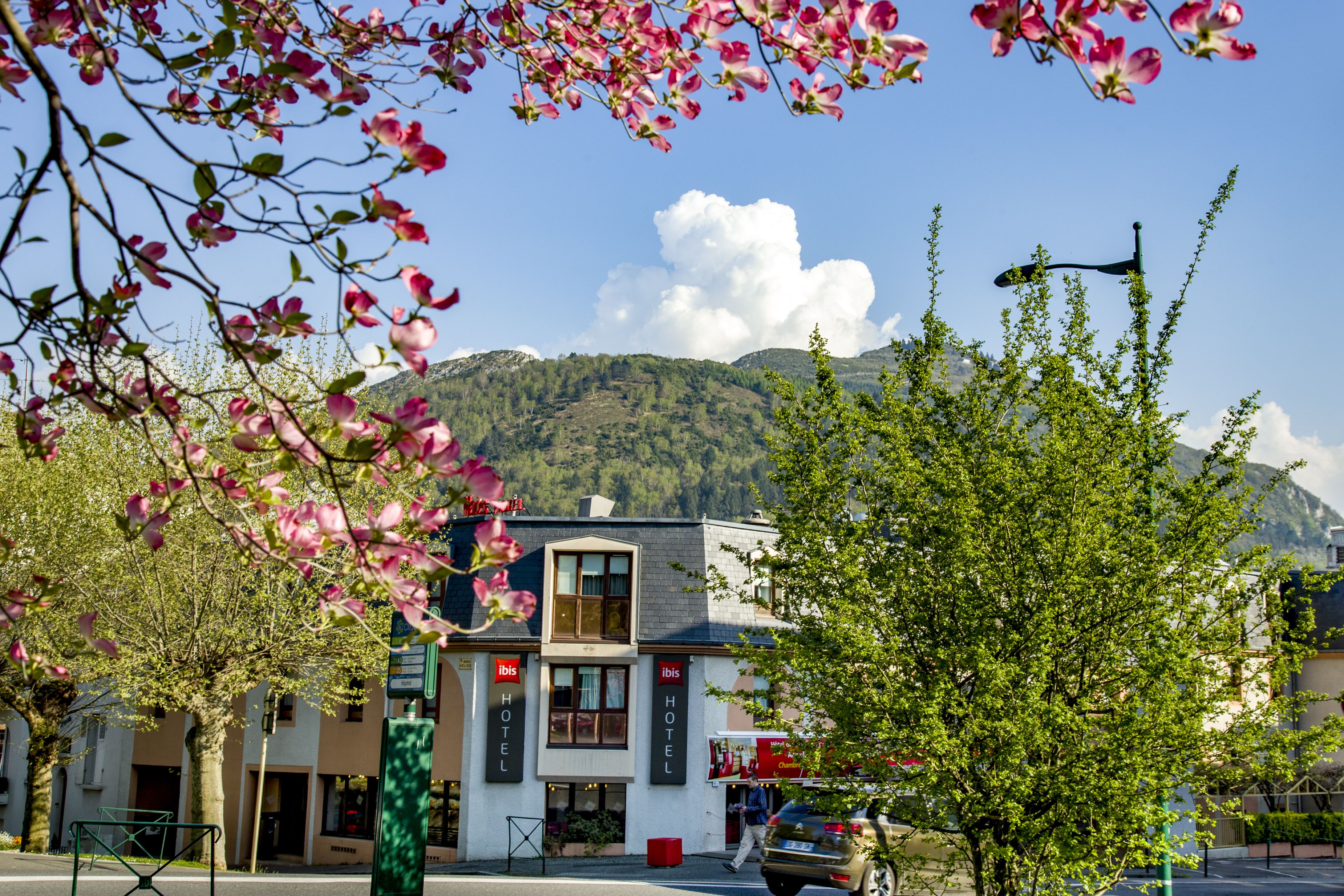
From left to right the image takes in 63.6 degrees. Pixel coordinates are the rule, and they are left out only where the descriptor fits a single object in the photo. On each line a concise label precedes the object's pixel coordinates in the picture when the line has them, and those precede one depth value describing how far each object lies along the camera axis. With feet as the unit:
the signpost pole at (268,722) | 66.44
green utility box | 31.24
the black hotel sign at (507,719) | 84.02
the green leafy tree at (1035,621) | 28.14
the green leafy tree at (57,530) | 66.74
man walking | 67.26
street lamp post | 32.42
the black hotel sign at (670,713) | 84.33
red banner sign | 79.25
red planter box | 73.51
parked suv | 48.88
